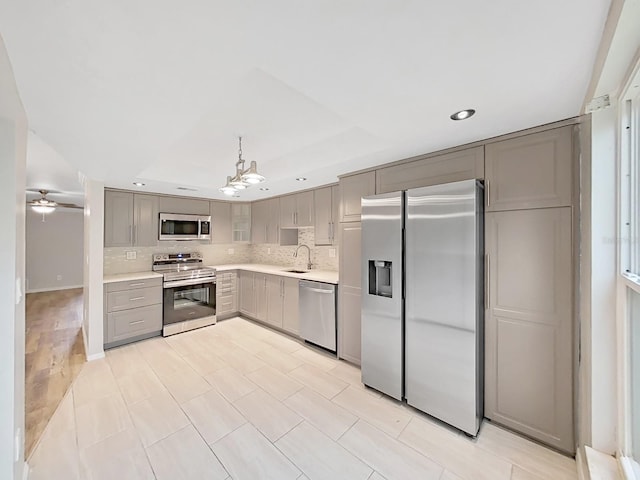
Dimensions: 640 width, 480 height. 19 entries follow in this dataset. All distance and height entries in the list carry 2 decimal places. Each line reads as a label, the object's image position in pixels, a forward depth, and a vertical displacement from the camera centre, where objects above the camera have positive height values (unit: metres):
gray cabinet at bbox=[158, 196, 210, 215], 4.27 +0.59
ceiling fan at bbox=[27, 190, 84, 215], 5.58 +0.82
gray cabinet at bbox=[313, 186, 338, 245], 3.61 +0.35
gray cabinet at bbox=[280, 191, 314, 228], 3.97 +0.47
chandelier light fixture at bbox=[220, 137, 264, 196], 2.33 +0.57
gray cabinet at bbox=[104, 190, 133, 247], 3.78 +0.30
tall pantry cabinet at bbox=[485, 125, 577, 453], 1.77 -0.33
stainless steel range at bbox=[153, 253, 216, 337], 3.89 -0.86
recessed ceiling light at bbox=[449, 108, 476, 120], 1.61 +0.80
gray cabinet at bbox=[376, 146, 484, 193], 2.14 +0.63
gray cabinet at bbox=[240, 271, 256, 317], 4.48 -0.98
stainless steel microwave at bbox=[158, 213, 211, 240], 4.23 +0.21
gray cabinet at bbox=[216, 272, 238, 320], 4.52 -0.98
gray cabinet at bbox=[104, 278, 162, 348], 3.40 -0.99
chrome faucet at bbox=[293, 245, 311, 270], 4.39 -0.28
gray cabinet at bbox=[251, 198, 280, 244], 4.58 +0.34
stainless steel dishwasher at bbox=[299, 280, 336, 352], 3.24 -0.96
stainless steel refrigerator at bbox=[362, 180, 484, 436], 1.95 -0.51
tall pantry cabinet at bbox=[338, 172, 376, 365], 2.95 -0.29
